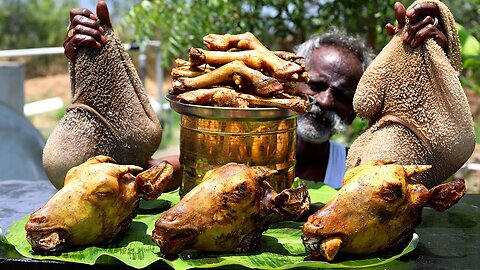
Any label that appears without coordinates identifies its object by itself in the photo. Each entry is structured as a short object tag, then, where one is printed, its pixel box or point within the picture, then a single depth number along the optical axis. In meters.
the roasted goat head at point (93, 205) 1.68
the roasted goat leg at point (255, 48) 1.95
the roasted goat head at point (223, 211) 1.63
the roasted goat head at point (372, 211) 1.63
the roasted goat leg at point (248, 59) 1.97
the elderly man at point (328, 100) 3.36
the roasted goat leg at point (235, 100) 1.87
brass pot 1.86
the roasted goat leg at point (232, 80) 1.88
